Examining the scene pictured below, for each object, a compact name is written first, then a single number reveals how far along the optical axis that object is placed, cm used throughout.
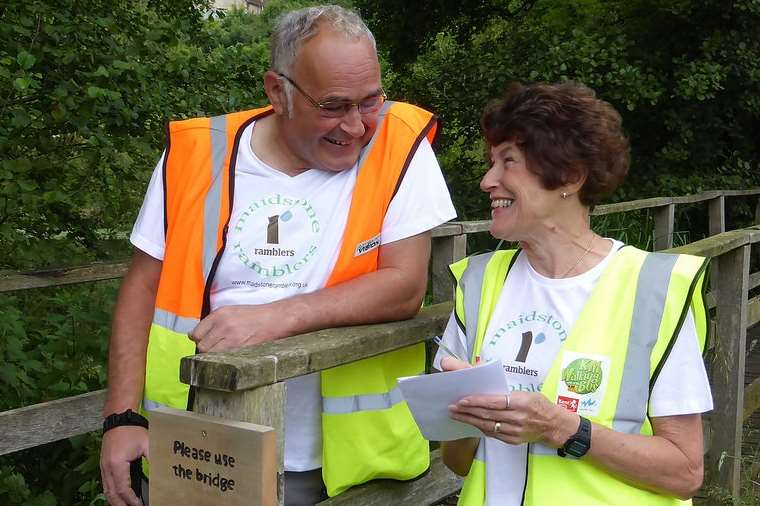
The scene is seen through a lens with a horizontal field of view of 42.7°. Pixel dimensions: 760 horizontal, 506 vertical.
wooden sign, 156
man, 212
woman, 195
